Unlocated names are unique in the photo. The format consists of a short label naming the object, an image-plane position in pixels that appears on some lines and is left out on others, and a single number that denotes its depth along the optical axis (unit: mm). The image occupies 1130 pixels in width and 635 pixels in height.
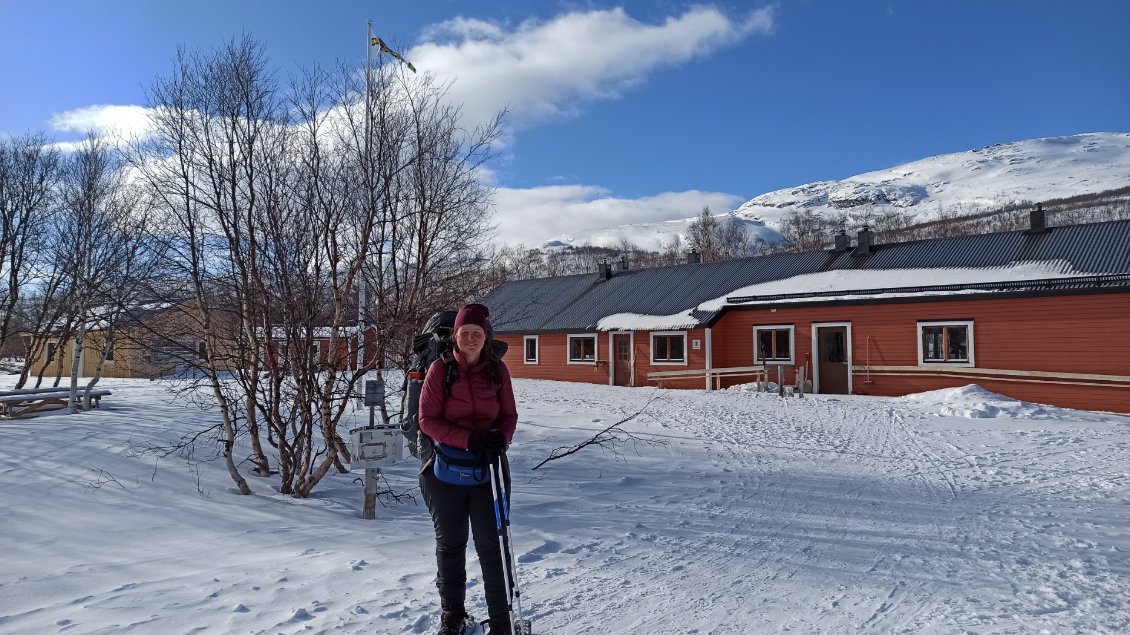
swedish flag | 8384
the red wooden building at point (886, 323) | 17172
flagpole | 7316
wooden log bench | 12984
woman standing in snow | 3586
